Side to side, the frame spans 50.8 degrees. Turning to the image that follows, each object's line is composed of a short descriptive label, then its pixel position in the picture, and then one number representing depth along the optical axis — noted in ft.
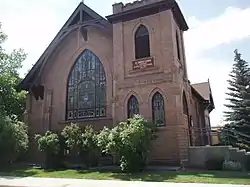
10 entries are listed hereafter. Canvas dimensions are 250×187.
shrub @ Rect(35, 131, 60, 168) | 49.11
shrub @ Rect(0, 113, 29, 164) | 49.03
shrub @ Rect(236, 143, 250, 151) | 60.08
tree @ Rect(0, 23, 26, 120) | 61.36
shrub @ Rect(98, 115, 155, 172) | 38.84
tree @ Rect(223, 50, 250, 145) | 76.38
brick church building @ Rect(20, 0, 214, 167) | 49.08
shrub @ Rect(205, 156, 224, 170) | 41.68
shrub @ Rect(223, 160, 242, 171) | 40.22
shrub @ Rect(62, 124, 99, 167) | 46.29
